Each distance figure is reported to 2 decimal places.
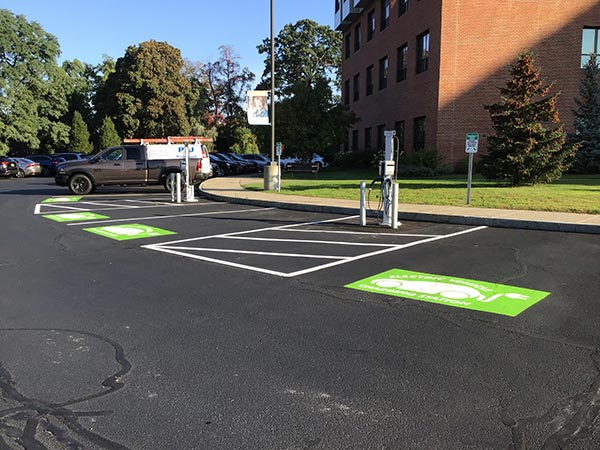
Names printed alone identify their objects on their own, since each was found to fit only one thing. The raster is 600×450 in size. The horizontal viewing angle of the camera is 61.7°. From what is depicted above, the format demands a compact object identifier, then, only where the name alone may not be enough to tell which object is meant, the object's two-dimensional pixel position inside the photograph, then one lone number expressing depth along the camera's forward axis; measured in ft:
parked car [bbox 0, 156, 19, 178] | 110.32
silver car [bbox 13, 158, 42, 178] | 114.77
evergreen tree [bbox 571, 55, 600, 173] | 74.23
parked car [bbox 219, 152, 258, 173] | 118.32
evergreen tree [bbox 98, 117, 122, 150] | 159.63
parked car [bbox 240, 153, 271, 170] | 128.67
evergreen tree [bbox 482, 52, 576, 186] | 55.01
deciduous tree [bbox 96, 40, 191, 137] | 167.94
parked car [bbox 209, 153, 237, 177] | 107.55
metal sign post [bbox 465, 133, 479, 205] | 40.86
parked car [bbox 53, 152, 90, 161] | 129.59
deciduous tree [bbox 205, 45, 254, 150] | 201.98
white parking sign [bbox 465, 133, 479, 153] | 40.86
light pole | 62.95
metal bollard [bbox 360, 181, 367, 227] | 34.86
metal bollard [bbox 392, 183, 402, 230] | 33.62
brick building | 81.10
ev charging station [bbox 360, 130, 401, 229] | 33.50
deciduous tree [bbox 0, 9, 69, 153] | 153.89
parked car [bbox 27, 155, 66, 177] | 120.67
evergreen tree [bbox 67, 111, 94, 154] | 172.86
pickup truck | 63.77
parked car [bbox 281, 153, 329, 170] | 122.46
